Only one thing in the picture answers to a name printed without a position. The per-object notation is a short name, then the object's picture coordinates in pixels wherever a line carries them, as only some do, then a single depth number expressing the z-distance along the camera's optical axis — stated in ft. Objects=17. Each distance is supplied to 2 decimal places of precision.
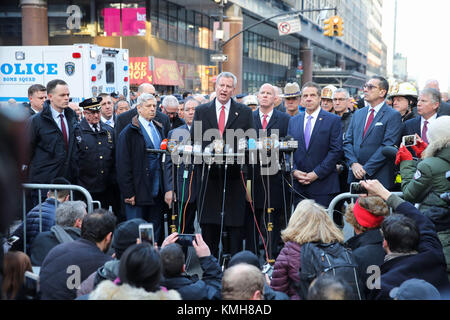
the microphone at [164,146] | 19.13
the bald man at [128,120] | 24.36
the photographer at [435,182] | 14.23
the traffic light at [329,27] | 82.43
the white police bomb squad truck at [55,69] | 46.55
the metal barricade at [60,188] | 17.02
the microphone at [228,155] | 16.49
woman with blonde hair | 12.40
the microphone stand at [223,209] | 17.81
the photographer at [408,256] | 11.69
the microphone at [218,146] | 16.58
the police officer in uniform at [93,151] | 22.21
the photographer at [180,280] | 10.93
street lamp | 66.98
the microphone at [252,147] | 16.83
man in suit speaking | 18.38
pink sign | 89.15
